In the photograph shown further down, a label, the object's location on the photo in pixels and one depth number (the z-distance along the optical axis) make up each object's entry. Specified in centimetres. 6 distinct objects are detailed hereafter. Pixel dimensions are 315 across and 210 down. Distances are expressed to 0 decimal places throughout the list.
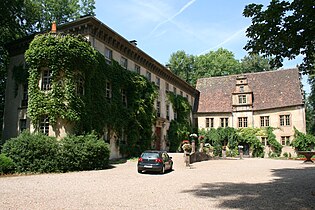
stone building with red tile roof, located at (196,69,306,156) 3856
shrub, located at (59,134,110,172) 1819
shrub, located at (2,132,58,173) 1761
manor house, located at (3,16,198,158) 2286
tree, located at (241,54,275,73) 5940
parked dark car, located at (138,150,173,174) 1697
